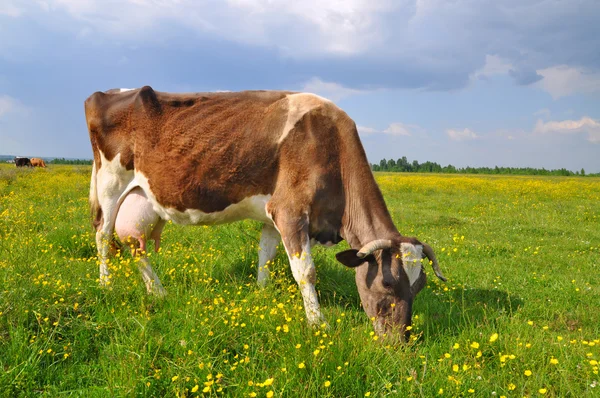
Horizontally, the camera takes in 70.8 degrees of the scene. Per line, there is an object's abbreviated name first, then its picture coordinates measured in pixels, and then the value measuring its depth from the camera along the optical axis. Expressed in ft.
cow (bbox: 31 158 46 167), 177.47
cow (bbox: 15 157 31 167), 168.96
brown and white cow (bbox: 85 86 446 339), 14.14
